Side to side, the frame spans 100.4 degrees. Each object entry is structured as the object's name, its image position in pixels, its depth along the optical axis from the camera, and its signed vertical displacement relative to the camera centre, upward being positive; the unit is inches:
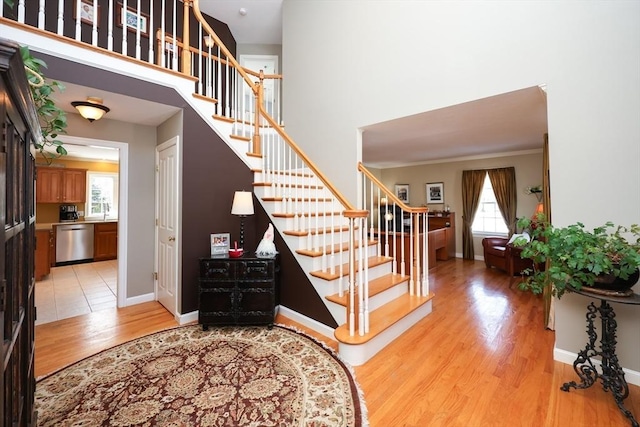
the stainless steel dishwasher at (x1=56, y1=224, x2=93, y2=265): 220.7 -24.1
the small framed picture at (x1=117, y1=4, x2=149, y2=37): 157.0 +117.8
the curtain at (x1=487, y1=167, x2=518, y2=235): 229.1 +18.9
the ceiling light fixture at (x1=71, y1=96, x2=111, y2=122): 102.9 +41.7
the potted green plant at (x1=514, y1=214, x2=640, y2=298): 66.6 -10.9
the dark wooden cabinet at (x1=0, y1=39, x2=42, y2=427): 29.7 -3.2
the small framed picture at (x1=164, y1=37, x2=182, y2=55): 112.8 +76.8
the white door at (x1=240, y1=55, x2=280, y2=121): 214.1 +128.5
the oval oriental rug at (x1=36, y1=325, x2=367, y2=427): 63.6 -47.9
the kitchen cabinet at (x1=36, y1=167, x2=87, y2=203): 225.5 +25.8
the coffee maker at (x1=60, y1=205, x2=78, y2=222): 240.5 +1.3
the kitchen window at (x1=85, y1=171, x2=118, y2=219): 259.6 +19.7
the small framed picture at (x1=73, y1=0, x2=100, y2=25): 142.9 +111.2
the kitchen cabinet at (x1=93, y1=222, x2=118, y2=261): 239.0 -24.4
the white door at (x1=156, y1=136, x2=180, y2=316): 119.6 -4.3
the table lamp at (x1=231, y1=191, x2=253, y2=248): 112.7 +4.3
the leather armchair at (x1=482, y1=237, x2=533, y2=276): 172.9 -30.0
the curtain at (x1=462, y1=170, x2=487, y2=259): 248.7 +12.1
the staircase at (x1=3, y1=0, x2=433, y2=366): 89.3 -6.9
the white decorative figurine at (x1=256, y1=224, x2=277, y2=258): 112.4 -14.1
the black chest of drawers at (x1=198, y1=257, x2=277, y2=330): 107.3 -31.0
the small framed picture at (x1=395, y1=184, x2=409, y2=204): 303.6 +25.6
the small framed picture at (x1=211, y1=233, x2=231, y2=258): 114.9 -13.4
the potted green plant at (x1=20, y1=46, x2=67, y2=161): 50.3 +25.3
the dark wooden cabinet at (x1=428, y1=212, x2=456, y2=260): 248.8 -12.9
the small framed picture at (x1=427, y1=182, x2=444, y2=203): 274.4 +22.9
